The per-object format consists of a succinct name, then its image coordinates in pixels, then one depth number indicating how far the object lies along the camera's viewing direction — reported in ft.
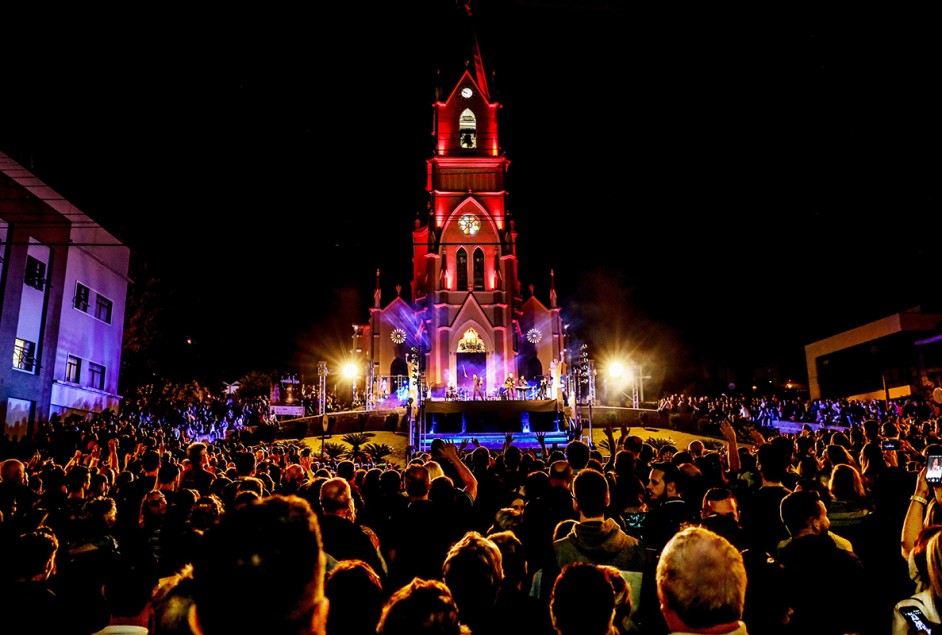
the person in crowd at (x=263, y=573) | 6.11
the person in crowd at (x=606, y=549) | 13.04
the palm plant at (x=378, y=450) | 77.16
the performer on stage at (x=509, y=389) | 128.16
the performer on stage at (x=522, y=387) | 127.54
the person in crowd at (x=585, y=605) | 8.09
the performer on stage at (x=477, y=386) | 125.59
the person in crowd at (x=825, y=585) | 11.66
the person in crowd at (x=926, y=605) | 9.51
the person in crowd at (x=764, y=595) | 11.77
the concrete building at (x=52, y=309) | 83.35
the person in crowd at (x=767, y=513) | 16.29
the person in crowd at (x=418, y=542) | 15.26
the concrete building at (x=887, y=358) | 142.00
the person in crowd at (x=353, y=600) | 8.67
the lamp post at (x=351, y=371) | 152.89
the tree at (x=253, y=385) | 197.36
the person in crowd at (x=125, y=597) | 10.19
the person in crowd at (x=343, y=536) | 14.78
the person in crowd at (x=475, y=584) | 9.32
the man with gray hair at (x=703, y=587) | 8.46
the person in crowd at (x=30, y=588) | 10.49
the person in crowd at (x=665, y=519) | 16.05
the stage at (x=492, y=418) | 102.01
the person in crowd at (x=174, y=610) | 7.97
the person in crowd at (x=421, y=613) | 7.11
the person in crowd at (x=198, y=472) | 24.59
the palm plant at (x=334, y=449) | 75.87
